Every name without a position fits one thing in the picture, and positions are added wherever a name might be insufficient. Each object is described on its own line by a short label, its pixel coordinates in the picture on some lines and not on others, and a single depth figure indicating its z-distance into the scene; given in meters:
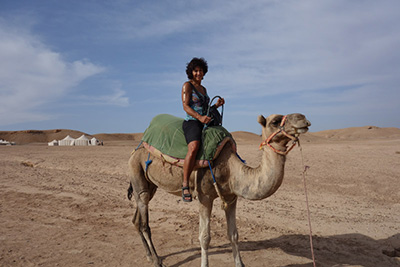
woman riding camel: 4.55
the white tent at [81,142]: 49.79
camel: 3.91
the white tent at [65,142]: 50.23
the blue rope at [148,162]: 5.43
